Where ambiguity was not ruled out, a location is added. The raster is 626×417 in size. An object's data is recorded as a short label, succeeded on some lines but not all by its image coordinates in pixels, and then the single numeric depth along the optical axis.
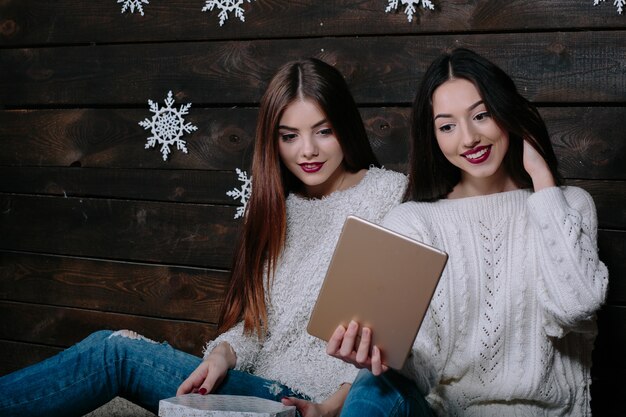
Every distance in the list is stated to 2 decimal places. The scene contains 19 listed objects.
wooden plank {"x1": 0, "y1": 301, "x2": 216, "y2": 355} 2.20
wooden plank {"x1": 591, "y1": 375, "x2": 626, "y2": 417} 1.75
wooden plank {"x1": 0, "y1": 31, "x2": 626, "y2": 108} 1.72
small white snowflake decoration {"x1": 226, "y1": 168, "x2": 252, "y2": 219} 2.08
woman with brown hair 1.44
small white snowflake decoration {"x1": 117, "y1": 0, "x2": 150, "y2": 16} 2.17
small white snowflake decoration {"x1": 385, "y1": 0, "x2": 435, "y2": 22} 1.83
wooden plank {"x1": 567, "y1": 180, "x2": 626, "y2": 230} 1.71
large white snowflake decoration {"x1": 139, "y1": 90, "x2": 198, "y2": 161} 2.14
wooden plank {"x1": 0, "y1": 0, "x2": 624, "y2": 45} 1.75
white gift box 1.14
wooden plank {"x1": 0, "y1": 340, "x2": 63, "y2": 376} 2.39
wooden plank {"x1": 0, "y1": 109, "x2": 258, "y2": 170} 2.10
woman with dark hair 1.27
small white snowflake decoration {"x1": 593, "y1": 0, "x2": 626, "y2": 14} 1.67
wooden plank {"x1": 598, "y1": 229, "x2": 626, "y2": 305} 1.72
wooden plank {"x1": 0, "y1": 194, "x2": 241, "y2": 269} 2.15
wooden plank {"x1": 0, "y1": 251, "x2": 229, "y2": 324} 2.17
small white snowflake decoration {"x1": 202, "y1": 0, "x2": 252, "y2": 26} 2.04
